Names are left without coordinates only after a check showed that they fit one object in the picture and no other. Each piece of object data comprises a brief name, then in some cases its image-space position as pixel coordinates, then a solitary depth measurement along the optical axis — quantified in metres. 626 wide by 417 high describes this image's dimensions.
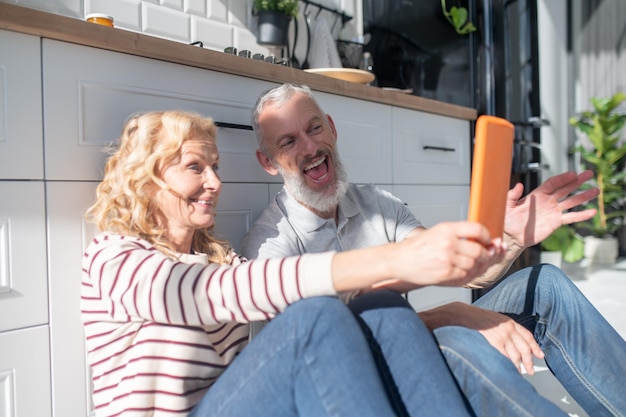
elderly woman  0.73
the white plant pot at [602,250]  4.07
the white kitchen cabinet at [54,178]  0.91
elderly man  0.82
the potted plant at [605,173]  4.07
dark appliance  2.39
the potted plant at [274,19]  2.00
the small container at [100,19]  1.30
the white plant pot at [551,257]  3.64
